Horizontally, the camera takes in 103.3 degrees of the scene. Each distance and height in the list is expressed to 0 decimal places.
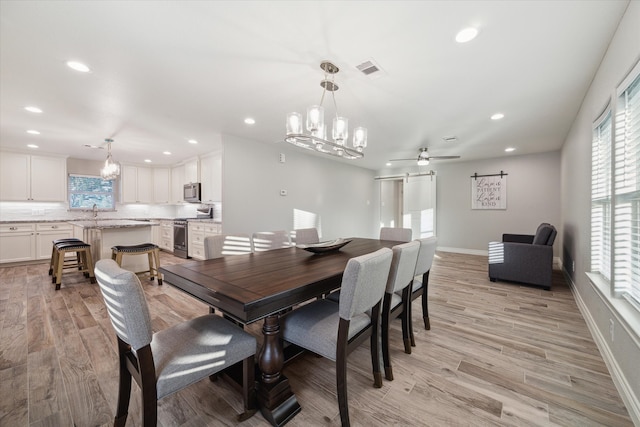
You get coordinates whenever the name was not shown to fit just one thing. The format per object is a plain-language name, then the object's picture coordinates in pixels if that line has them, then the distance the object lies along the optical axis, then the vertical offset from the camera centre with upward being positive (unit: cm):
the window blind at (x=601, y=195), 217 +15
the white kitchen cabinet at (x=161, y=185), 693 +72
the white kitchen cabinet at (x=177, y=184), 659 +74
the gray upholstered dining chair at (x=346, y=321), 130 -67
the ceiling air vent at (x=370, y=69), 209 +123
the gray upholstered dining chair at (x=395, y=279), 173 -48
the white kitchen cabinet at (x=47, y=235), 511 -49
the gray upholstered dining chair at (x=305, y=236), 318 -31
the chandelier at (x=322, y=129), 208 +73
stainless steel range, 570 -50
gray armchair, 361 -72
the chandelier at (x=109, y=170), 445 +73
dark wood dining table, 121 -41
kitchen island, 389 -42
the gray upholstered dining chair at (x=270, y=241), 286 -34
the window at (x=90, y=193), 598 +46
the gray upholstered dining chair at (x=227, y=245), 230 -33
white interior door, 670 +19
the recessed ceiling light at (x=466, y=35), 173 +124
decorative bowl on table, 226 -32
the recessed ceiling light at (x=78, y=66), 213 +125
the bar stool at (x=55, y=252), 404 -67
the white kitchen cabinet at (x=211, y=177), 525 +75
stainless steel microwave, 574 +45
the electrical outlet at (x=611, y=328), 182 -84
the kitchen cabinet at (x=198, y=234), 508 -48
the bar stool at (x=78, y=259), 363 -77
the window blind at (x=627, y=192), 157 +13
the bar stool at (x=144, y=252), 374 -62
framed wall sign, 590 +50
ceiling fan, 423 +90
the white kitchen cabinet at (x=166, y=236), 637 -64
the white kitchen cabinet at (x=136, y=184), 647 +71
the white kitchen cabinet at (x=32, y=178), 501 +70
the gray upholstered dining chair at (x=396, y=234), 327 -30
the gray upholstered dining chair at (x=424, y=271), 213 -52
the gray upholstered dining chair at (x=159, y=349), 106 -68
